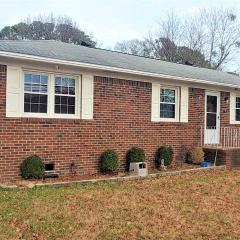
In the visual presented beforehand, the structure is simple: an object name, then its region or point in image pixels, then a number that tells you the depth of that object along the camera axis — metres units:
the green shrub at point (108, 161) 7.90
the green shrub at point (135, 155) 8.37
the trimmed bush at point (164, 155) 8.93
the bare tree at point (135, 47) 29.32
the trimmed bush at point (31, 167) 6.85
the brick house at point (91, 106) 6.84
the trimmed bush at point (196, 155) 9.51
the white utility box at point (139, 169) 7.98
